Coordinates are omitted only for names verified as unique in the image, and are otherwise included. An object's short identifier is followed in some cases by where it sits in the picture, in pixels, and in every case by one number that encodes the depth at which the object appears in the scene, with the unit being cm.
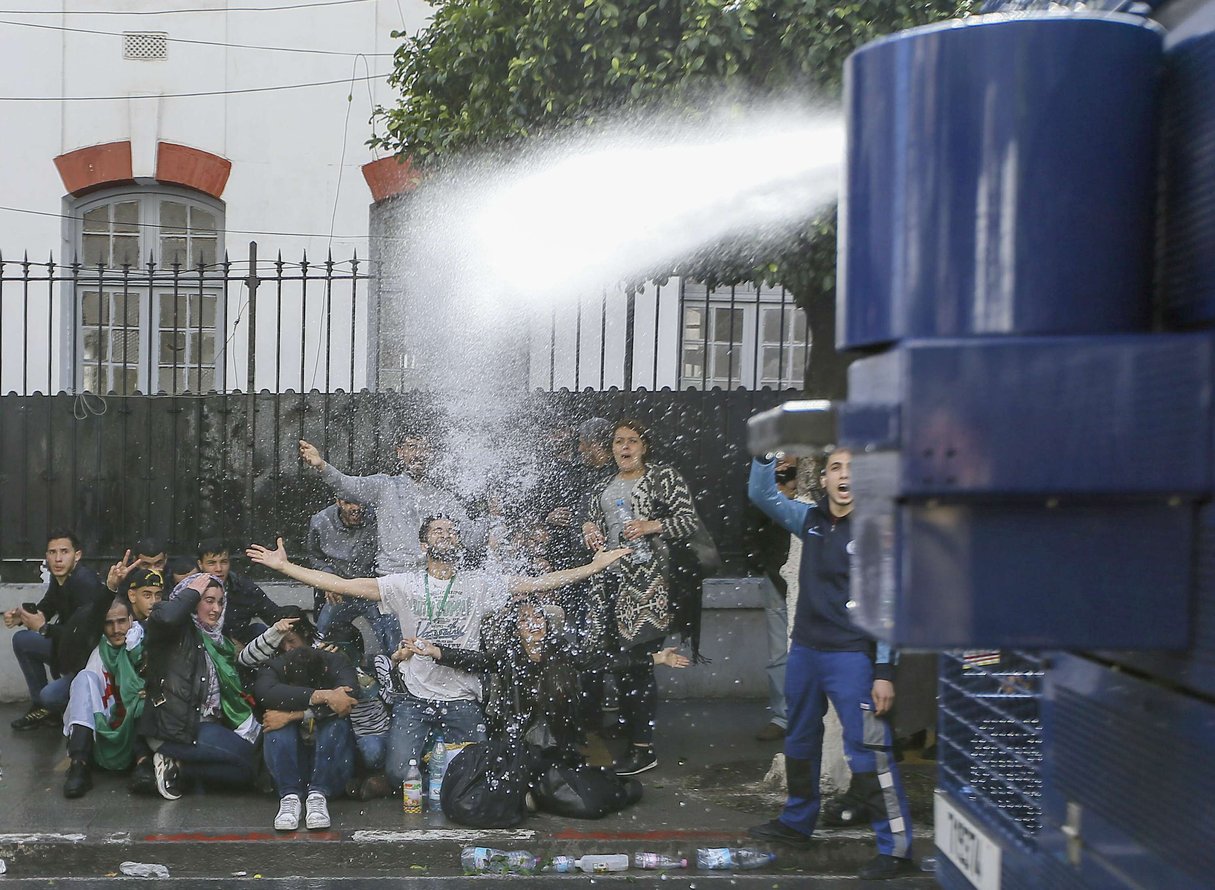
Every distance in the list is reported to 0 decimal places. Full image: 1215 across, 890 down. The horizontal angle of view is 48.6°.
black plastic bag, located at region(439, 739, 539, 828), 603
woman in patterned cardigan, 723
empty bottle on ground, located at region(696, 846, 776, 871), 575
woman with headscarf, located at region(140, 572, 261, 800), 654
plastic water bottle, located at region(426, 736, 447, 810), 638
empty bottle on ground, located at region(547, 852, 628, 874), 571
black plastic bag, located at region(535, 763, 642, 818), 617
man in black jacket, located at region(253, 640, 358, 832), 637
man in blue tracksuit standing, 557
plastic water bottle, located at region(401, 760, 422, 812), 633
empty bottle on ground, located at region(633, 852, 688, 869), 574
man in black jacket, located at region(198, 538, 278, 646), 711
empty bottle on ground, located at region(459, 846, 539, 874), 571
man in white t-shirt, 648
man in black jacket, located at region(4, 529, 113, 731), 774
